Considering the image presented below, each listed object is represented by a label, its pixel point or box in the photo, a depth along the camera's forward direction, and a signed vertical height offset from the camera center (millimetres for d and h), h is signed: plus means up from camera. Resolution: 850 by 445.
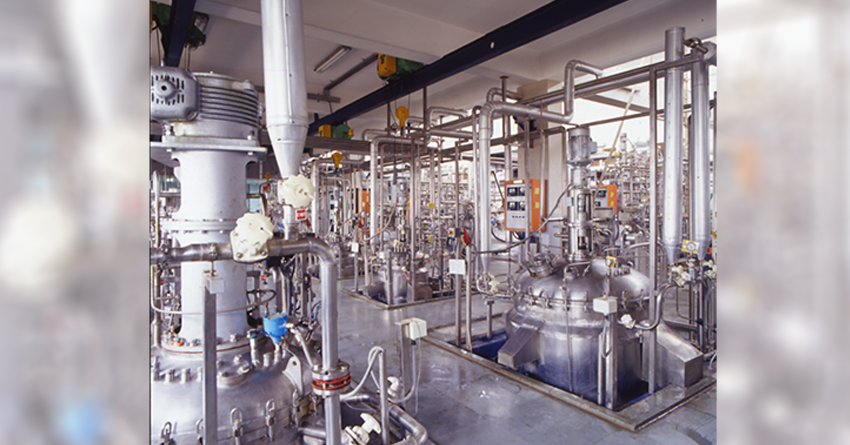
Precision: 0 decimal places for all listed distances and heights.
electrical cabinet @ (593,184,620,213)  7782 +384
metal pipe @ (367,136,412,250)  6297 +572
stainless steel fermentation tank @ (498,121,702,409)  3379 -888
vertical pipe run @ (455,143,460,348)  4397 -734
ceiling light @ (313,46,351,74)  5922 +2301
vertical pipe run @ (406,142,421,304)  6191 +205
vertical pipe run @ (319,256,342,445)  1840 -488
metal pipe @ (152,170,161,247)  2705 +104
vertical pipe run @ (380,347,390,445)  2379 -1027
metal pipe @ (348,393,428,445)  2344 -1162
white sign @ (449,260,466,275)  4148 -459
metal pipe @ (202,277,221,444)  1688 -591
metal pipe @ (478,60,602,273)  4117 +987
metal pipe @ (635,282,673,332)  3279 -723
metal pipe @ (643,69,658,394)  3256 +241
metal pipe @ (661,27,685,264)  3096 +437
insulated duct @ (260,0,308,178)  1842 +638
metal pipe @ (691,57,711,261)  3188 +426
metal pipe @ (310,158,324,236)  7887 +771
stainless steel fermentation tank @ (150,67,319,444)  2131 -389
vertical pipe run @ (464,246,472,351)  4211 -834
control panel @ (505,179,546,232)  5483 +204
